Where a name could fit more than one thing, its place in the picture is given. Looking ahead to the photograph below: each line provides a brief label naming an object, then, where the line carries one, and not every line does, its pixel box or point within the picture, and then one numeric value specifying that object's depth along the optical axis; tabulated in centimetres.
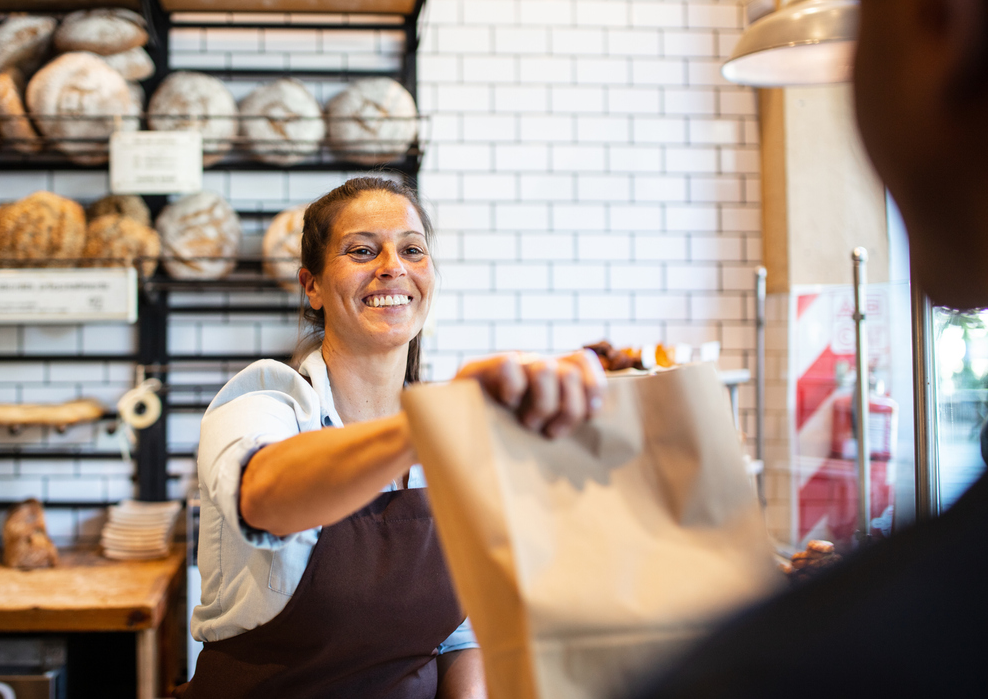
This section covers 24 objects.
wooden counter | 218
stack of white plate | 265
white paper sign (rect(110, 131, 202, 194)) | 253
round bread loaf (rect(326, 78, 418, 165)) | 265
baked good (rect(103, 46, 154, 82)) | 267
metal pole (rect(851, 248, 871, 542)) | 193
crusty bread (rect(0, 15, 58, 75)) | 261
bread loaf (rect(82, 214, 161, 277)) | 252
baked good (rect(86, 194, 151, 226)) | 263
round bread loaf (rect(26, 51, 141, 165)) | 253
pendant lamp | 179
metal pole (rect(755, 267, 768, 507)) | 275
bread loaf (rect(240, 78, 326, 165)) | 265
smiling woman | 77
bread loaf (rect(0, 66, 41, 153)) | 251
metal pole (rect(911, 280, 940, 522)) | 123
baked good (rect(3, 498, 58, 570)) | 253
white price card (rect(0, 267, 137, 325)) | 249
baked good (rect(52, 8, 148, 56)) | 260
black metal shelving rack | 284
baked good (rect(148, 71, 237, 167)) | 262
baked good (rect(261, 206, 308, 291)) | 261
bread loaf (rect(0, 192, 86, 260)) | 250
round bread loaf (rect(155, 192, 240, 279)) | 260
